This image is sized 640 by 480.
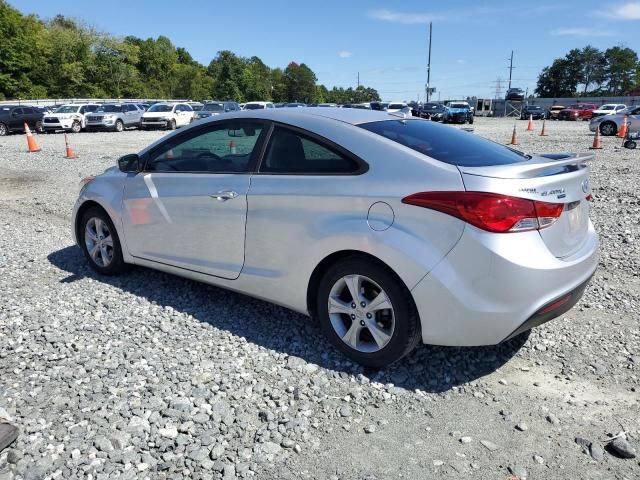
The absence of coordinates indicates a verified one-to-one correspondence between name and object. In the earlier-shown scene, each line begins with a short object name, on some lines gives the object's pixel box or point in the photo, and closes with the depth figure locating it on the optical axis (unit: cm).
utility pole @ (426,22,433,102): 5759
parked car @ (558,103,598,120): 5538
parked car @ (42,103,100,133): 2845
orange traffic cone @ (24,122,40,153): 1819
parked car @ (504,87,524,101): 7112
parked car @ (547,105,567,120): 5992
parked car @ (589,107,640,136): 2459
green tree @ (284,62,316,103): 11412
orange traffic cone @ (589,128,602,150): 1830
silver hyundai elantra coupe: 289
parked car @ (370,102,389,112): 3975
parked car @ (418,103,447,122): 4041
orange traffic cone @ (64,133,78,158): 1603
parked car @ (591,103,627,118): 4709
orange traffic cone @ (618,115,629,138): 2336
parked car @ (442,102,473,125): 4194
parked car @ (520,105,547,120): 5873
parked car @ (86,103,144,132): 2959
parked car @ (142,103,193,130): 3009
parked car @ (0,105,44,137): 2694
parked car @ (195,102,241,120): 3172
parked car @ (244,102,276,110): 3139
